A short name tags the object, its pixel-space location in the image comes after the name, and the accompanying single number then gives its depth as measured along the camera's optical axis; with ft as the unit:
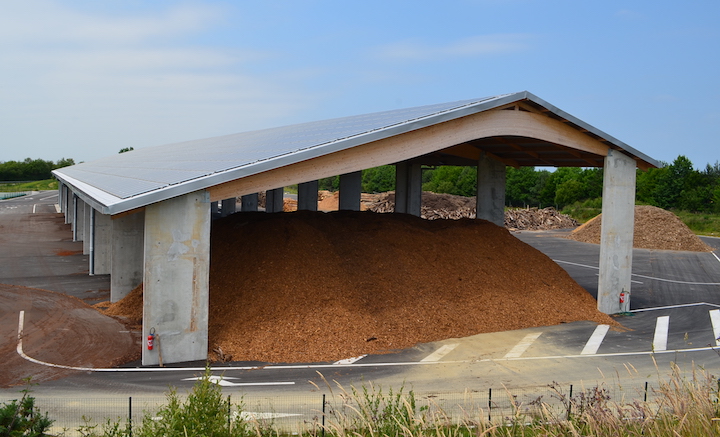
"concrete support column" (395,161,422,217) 105.40
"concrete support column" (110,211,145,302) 65.67
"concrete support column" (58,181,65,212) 175.85
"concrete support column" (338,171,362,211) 94.48
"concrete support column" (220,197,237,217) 136.87
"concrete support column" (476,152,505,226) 87.30
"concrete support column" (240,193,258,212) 131.34
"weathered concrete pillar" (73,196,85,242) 116.92
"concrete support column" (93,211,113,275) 82.89
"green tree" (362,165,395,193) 301.16
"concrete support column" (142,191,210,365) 43.45
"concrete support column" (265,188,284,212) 124.36
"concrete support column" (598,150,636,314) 65.46
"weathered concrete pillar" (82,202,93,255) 103.14
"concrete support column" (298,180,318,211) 104.06
